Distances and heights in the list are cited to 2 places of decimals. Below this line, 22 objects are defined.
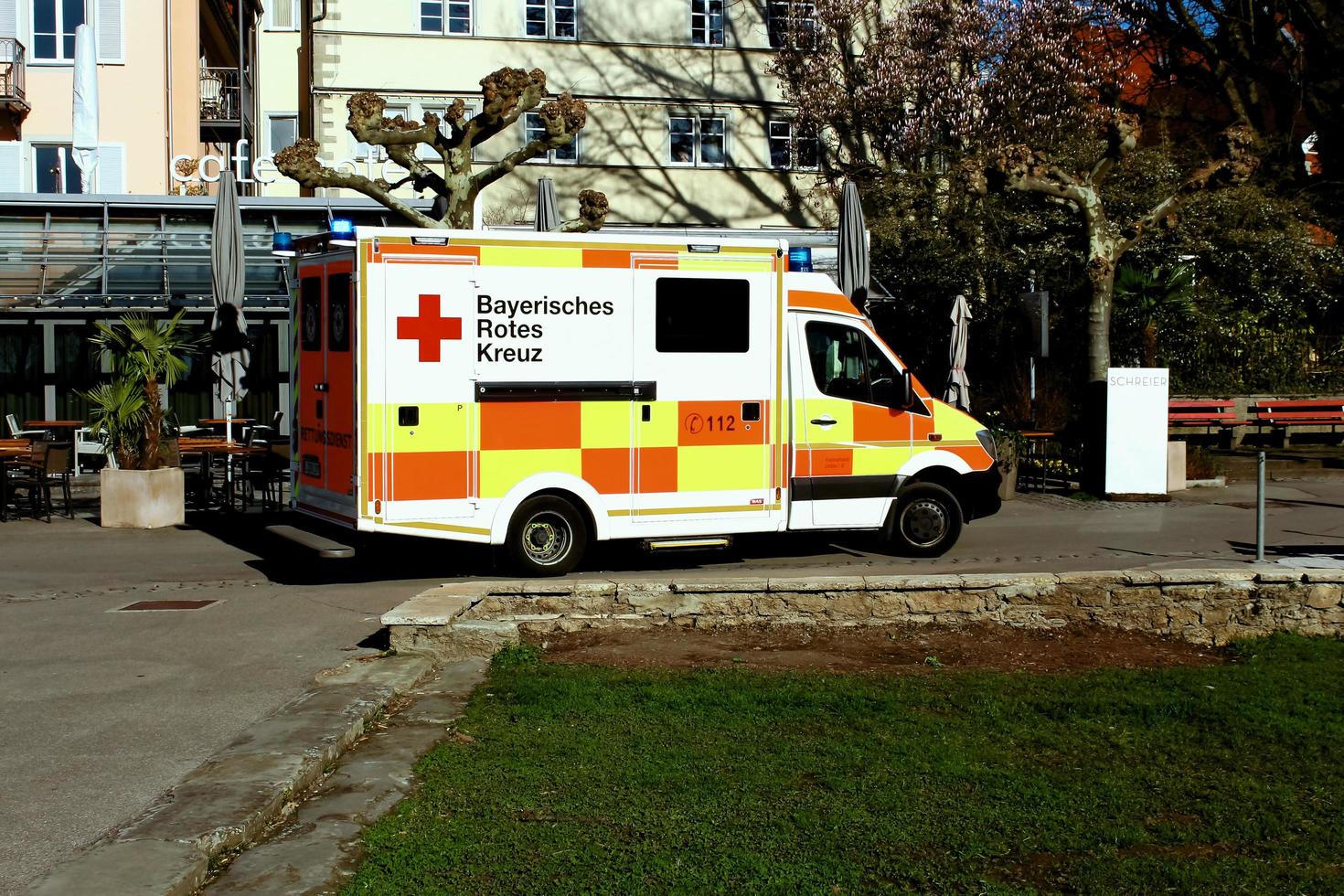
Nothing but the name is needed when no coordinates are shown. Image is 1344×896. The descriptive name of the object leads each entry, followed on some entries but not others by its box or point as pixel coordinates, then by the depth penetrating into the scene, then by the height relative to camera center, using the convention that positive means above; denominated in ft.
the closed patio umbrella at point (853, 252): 62.39 +5.56
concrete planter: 53.16 -4.02
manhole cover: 36.91 -5.48
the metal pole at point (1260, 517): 39.83 -3.61
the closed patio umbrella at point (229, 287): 57.21 +3.82
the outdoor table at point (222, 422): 66.85 -1.70
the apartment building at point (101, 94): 111.04 +21.95
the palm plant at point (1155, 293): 86.17 +5.26
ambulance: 38.52 -0.36
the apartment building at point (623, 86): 117.80 +24.06
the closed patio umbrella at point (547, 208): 66.28 +7.86
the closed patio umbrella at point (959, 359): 59.77 +1.02
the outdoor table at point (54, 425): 69.67 -1.89
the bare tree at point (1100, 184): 68.59 +9.30
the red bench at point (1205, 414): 78.54 -1.57
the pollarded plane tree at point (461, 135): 60.49 +10.35
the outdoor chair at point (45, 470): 53.26 -3.09
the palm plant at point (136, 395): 53.21 -0.36
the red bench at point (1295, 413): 79.66 -1.55
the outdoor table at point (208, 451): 56.34 -2.50
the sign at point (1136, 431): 60.03 -1.87
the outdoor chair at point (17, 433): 68.80 -2.22
